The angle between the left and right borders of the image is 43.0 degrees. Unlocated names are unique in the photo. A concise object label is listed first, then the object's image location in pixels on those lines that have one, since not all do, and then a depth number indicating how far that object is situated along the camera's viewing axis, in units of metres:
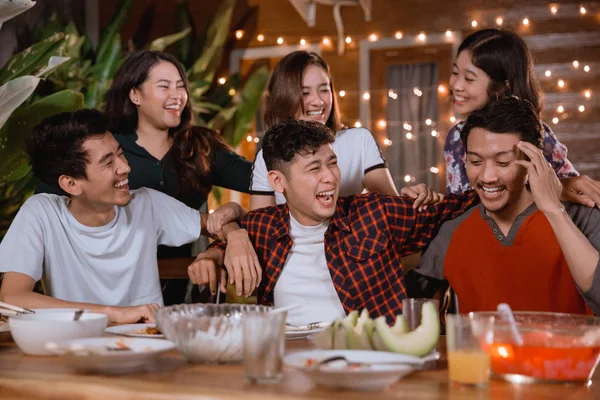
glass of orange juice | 1.17
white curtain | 5.38
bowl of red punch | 1.20
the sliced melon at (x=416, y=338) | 1.32
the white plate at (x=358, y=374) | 1.11
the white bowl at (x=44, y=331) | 1.43
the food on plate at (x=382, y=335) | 1.33
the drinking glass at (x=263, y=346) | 1.17
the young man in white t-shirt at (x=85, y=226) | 2.24
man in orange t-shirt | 2.09
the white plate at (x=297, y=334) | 1.60
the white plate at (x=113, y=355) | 1.23
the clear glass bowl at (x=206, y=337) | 1.33
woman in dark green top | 2.98
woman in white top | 2.83
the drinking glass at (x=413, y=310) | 1.43
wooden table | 1.12
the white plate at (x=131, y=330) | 1.58
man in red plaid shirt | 2.23
